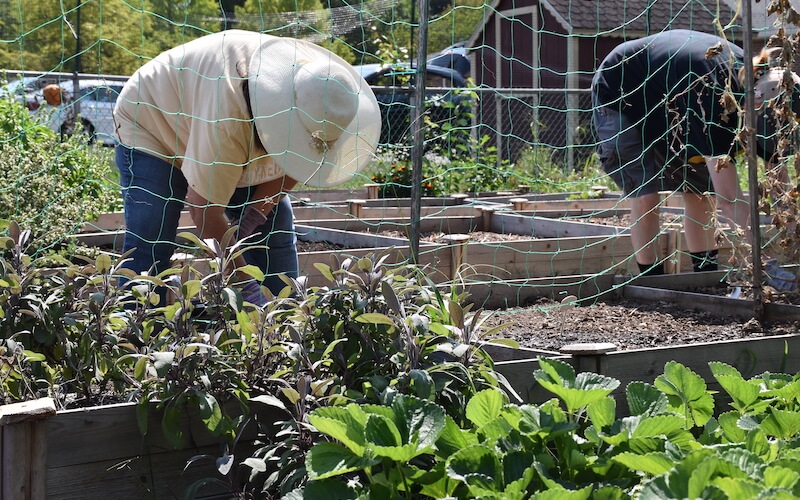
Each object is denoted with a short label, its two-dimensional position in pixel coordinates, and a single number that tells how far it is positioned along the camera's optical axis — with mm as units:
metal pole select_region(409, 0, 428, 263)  3475
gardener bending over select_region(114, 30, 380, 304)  3131
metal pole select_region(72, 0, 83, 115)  7867
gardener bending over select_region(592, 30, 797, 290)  4426
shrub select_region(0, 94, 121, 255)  5133
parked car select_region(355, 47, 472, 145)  11077
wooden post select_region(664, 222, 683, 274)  4926
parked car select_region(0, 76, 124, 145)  6575
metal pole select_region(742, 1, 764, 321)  3547
